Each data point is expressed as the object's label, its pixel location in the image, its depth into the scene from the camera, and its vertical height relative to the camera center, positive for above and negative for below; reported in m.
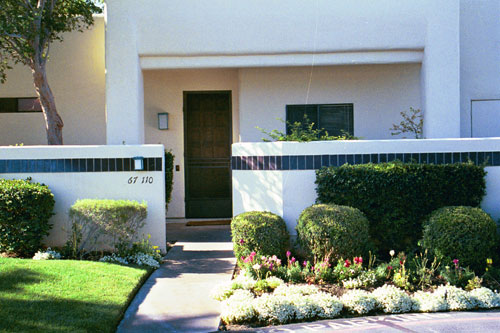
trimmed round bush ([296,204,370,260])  7.71 -1.09
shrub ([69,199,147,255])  8.68 -0.97
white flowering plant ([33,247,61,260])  8.52 -1.50
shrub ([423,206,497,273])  7.62 -1.16
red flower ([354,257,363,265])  7.49 -1.45
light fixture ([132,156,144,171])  9.41 +0.01
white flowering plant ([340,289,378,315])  6.61 -1.82
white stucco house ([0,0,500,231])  10.70 +1.98
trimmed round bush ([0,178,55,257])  8.52 -0.89
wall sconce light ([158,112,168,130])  12.86 +1.08
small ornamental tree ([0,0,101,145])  9.92 +2.68
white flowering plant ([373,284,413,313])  6.65 -1.81
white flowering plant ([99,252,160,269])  8.54 -1.60
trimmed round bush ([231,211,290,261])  8.10 -1.17
